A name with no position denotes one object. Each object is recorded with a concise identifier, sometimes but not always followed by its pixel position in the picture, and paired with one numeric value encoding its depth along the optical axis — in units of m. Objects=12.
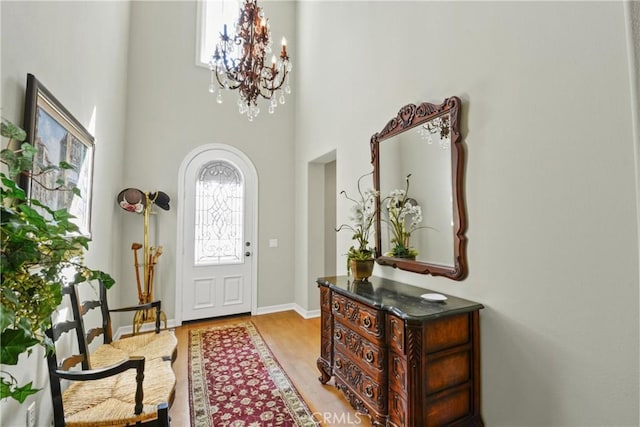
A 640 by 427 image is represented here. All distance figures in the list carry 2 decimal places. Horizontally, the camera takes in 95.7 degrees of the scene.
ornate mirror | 2.00
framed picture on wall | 1.51
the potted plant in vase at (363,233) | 2.48
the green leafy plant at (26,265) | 0.74
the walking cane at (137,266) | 3.63
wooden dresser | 1.63
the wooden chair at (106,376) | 1.50
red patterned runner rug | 2.12
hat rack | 3.60
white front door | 4.11
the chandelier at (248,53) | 2.52
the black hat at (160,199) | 3.80
